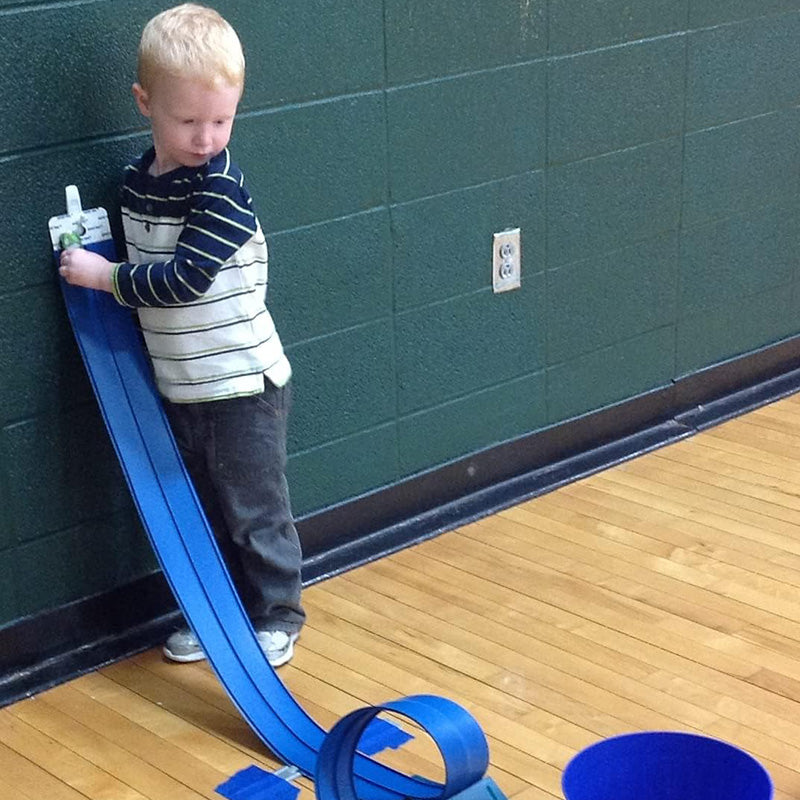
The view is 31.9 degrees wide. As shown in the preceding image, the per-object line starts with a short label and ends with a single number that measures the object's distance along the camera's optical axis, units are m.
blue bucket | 1.65
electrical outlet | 3.12
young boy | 2.26
